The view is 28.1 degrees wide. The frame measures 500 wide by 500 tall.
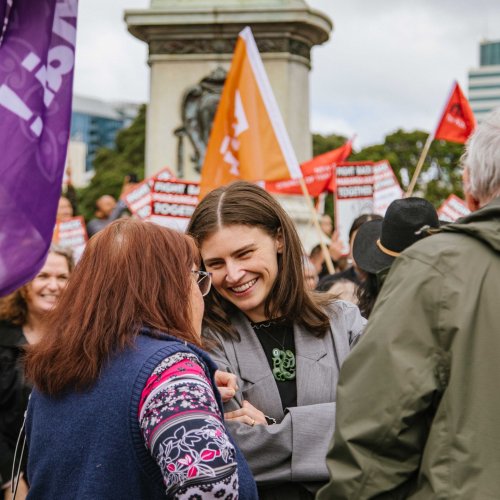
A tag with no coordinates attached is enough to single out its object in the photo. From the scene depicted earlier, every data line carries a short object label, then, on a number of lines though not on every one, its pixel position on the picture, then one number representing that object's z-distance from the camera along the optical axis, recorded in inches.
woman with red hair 85.7
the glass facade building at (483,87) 5930.1
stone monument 411.5
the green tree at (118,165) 1589.6
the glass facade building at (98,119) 6821.4
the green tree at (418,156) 1763.0
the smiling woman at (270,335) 106.7
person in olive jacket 81.8
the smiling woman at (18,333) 173.8
